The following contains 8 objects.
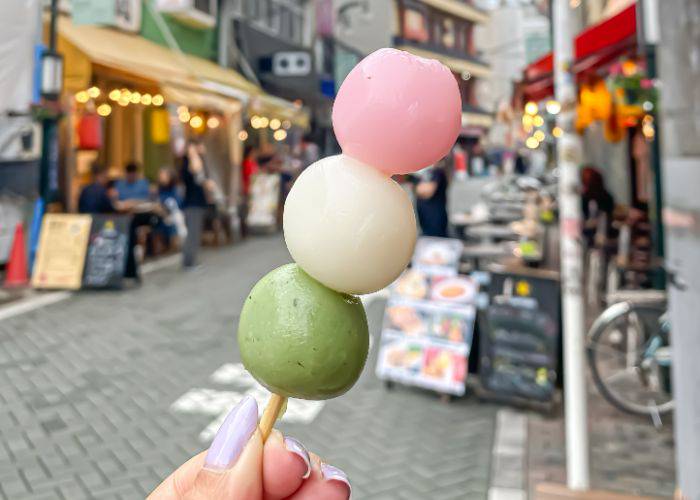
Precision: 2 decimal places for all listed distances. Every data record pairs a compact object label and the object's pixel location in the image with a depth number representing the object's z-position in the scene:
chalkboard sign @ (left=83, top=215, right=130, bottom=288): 9.65
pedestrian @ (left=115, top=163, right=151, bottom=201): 12.64
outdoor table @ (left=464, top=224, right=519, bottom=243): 8.87
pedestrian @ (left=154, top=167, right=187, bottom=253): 13.44
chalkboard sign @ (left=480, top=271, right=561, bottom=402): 5.37
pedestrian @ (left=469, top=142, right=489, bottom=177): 34.88
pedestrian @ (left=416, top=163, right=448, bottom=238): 8.20
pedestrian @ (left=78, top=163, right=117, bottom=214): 10.47
